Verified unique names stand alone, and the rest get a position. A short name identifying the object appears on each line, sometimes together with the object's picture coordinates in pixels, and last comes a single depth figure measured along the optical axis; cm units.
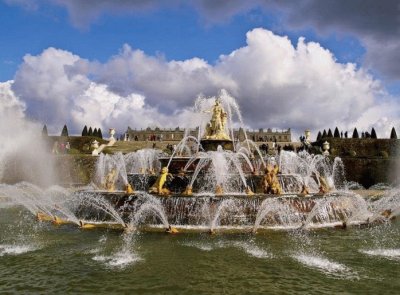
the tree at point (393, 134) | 6019
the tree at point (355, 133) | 6944
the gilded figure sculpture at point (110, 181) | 1888
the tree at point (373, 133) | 6662
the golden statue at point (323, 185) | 1714
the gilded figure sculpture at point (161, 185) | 1532
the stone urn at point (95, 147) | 4264
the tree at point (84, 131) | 7681
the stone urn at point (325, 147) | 4663
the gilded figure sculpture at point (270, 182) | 1584
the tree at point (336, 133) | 7200
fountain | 1388
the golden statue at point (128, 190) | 1520
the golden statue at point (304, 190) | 1574
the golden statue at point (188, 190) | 1534
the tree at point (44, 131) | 6277
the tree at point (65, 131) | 7069
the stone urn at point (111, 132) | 5977
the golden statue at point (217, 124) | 2336
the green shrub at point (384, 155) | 4078
